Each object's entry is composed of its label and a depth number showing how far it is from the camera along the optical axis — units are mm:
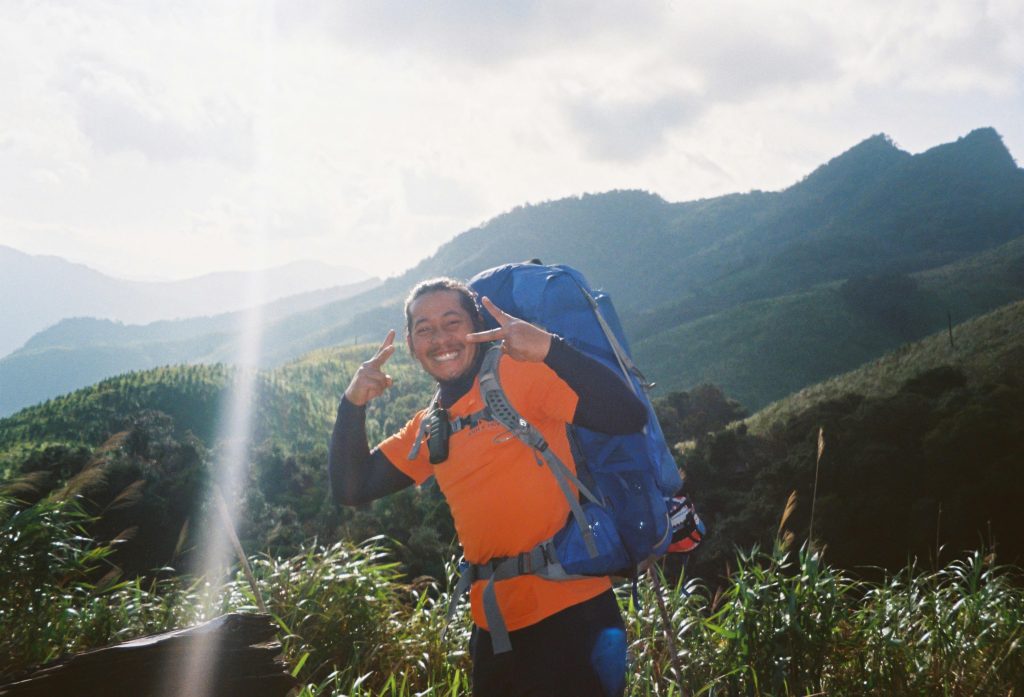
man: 1997
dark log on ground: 1777
